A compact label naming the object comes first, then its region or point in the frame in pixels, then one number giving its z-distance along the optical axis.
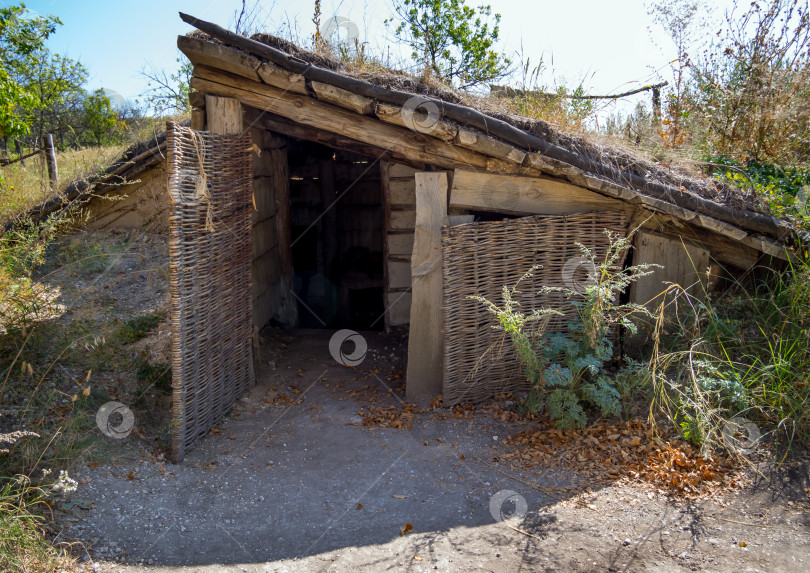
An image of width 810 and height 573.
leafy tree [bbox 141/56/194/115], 10.62
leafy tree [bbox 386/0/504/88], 10.38
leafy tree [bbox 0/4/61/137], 6.54
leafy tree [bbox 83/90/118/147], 14.72
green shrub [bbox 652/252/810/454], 3.86
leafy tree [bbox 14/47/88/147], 12.38
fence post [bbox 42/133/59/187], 8.25
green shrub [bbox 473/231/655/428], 4.05
